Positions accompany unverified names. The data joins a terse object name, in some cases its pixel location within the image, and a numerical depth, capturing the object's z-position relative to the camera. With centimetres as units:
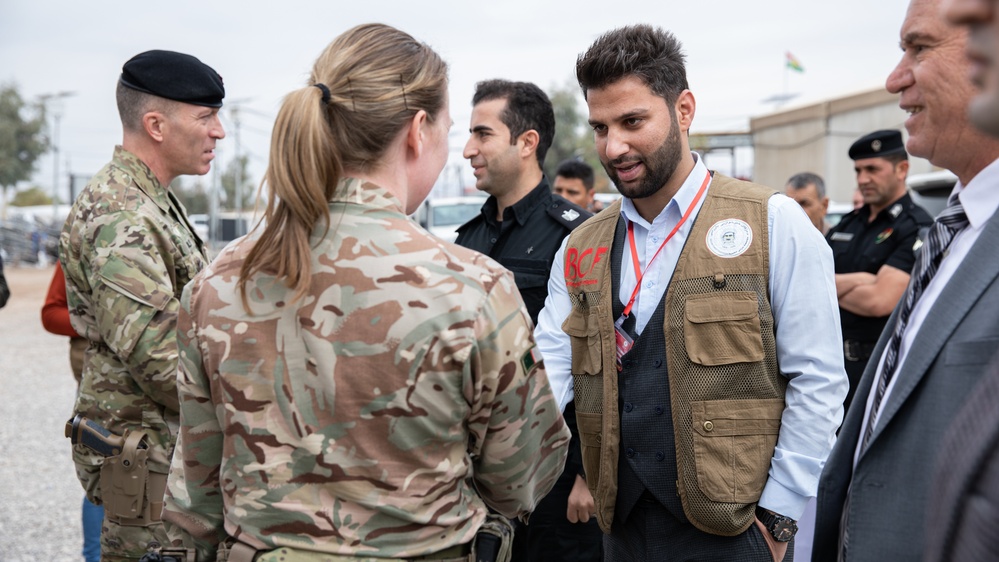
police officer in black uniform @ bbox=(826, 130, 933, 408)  476
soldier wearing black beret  286
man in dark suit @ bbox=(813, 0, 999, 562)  135
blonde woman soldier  158
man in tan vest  220
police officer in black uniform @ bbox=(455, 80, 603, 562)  327
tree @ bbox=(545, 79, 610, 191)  5519
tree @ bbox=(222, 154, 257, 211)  6850
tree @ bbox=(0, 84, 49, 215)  4619
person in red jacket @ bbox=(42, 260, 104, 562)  347
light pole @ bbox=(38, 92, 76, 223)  3572
